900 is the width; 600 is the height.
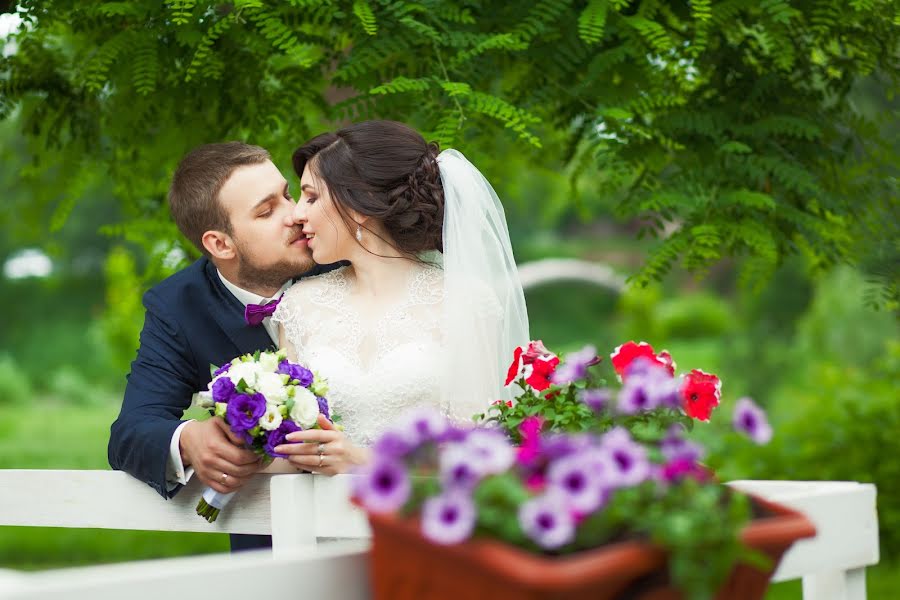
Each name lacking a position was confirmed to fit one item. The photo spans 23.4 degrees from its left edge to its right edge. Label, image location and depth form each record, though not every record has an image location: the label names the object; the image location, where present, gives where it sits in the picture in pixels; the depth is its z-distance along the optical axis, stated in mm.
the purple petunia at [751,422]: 2900
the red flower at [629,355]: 3307
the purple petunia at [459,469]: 2628
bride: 3951
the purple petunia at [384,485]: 2645
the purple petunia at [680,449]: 2793
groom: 3987
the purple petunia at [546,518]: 2556
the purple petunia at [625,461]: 2638
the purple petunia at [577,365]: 3217
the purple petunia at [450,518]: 2583
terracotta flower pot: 2539
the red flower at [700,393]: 3244
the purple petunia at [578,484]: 2583
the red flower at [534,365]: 3451
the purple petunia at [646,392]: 2915
